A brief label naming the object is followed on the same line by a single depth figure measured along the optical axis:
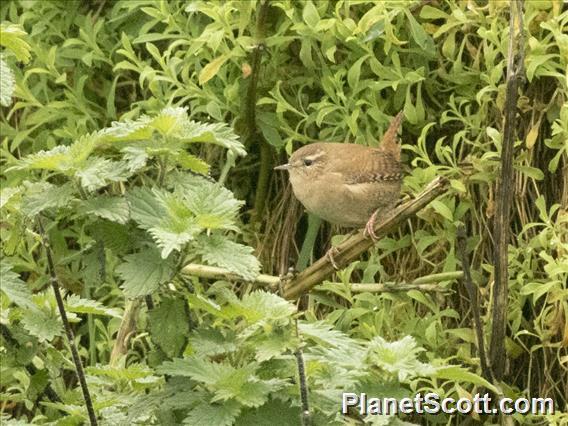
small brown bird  8.76
